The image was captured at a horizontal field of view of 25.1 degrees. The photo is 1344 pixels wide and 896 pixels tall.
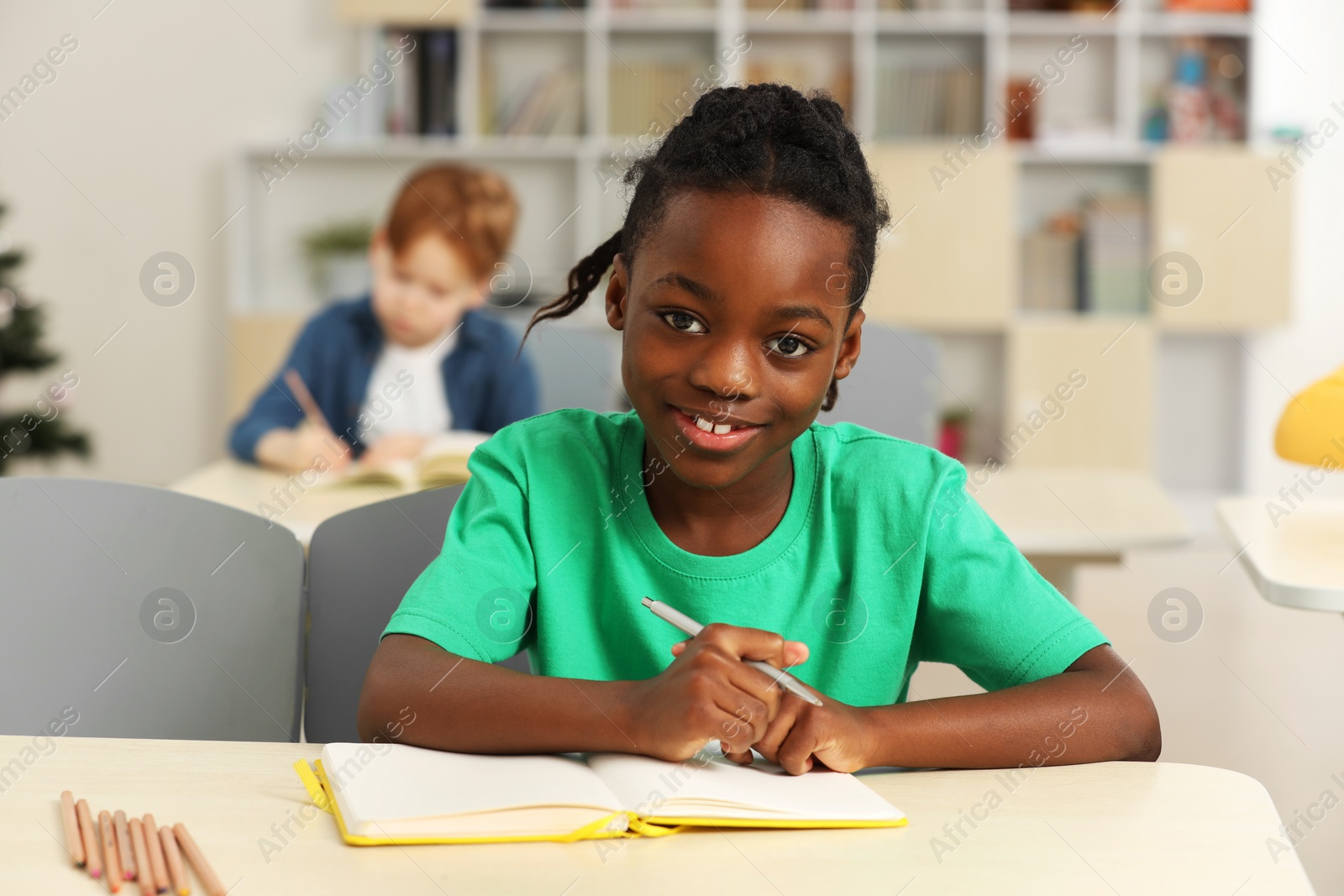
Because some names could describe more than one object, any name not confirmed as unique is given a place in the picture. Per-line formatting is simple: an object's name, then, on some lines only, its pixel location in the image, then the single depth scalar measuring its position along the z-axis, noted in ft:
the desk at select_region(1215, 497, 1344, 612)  6.88
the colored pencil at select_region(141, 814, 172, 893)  5.12
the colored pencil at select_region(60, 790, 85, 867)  5.22
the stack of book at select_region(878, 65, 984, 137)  19.03
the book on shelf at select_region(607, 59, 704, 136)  19.01
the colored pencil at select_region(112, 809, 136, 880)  5.17
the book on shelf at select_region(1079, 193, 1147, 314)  19.00
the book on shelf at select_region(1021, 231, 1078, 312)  19.23
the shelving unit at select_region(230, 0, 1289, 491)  18.62
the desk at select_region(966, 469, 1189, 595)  7.96
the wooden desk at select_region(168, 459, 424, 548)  8.17
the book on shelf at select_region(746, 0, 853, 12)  18.87
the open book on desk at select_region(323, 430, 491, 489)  8.65
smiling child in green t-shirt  5.63
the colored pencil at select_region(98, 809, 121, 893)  5.14
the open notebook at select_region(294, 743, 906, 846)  5.28
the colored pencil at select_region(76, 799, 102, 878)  5.17
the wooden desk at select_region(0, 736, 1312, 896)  5.17
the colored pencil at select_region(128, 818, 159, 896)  5.11
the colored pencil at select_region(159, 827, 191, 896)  5.11
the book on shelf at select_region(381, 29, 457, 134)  19.01
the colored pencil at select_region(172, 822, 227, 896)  5.11
